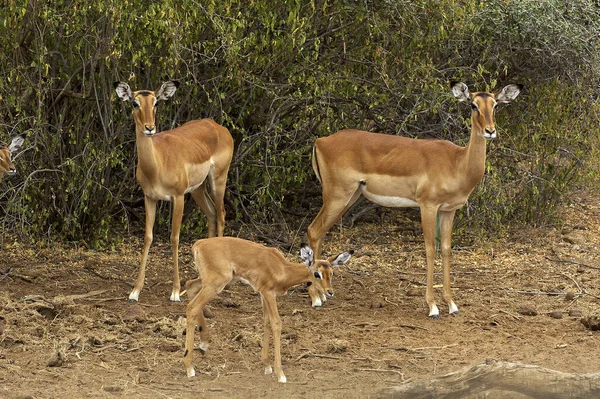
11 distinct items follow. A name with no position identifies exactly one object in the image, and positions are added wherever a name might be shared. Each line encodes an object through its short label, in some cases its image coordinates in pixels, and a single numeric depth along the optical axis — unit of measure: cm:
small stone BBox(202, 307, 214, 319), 1405
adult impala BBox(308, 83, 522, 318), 1485
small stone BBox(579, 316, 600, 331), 1374
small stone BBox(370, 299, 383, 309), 1515
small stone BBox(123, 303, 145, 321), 1390
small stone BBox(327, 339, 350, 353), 1270
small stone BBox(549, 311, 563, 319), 1456
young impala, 1163
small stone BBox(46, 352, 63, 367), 1179
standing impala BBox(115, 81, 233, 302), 1475
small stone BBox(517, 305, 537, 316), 1473
